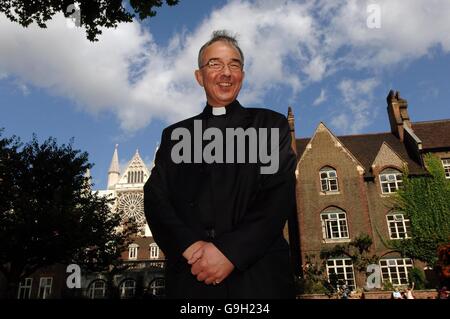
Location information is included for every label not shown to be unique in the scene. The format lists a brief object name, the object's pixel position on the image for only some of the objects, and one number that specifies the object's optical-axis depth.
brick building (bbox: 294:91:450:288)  27.70
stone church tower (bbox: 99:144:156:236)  97.51
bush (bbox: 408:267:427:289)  25.39
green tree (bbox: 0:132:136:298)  21.39
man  2.11
